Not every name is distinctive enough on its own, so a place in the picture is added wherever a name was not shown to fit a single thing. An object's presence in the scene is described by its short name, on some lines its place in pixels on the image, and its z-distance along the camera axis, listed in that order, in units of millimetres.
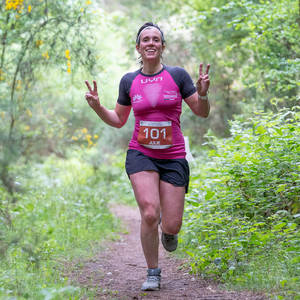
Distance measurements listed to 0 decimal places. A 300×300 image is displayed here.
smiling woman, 7434
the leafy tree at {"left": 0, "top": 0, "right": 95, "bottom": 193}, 14234
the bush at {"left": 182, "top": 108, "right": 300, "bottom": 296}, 6828
